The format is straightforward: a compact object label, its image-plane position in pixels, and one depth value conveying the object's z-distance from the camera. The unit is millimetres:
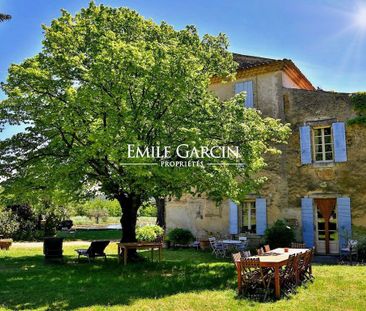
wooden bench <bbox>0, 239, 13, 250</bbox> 17359
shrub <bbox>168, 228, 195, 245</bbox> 17828
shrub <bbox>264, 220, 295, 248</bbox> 14867
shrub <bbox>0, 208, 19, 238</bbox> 21562
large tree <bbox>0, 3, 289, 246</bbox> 10469
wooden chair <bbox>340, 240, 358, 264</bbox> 13023
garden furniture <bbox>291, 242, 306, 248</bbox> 12031
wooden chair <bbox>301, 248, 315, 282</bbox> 9438
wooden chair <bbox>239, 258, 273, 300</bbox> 7977
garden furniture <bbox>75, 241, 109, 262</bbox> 13133
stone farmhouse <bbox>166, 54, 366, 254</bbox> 14742
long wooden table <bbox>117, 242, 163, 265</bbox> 12015
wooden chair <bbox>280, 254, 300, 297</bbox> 8227
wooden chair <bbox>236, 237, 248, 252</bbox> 14648
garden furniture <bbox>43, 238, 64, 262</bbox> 13883
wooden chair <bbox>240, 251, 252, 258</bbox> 9322
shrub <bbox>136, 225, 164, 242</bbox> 18406
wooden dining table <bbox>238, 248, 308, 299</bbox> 7803
